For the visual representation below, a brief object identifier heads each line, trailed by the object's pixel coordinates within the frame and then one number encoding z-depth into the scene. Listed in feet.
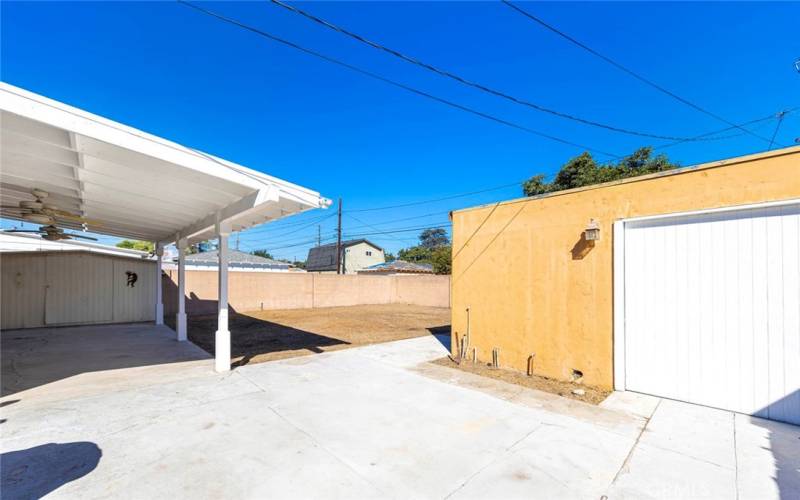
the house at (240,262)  72.25
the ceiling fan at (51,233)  23.33
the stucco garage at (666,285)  12.15
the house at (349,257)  125.39
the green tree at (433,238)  213.87
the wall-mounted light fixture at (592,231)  16.15
